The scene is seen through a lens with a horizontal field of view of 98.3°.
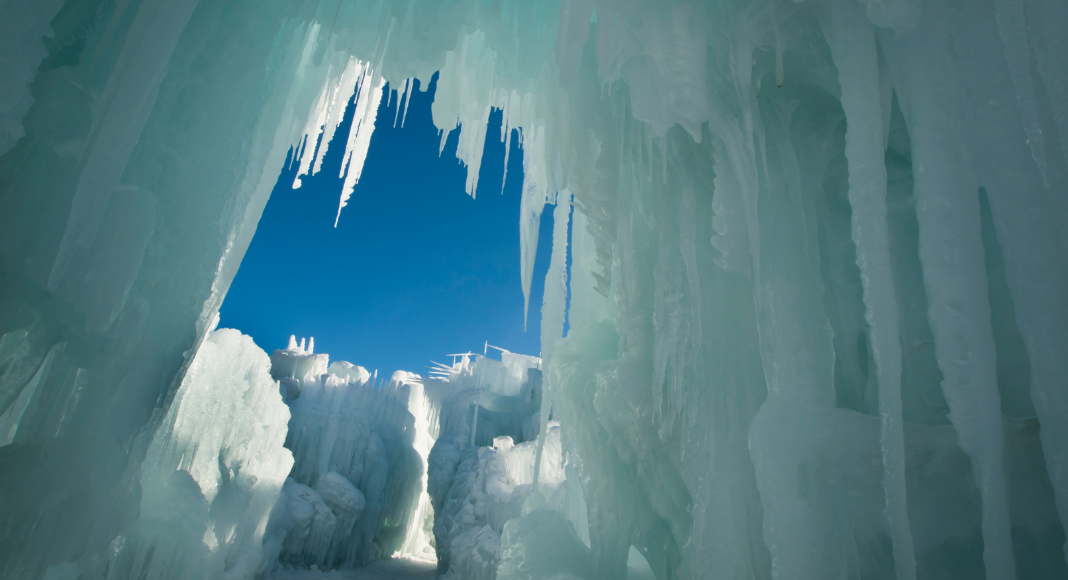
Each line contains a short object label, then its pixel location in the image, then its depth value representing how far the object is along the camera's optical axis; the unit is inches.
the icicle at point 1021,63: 53.2
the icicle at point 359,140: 171.6
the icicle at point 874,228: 56.0
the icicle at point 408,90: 165.8
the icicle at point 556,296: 158.7
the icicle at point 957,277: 51.5
